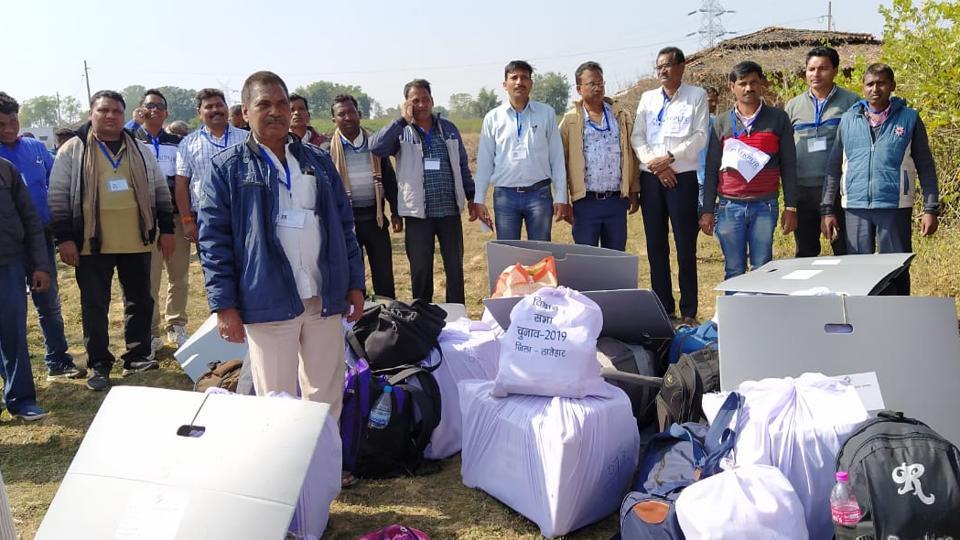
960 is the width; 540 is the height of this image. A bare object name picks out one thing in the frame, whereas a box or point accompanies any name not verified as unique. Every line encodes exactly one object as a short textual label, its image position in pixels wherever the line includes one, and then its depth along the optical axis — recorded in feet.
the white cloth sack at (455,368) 11.80
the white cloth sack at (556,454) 9.03
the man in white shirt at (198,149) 17.80
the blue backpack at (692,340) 12.14
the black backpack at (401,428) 11.09
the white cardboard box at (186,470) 7.12
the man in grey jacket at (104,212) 15.40
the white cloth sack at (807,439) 8.15
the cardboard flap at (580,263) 12.83
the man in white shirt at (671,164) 16.67
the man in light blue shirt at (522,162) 16.85
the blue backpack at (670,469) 7.82
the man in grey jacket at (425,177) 16.58
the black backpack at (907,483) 6.72
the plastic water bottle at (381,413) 11.03
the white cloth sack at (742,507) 7.21
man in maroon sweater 15.81
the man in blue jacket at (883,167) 14.89
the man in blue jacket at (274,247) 9.18
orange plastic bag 12.72
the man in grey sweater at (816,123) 16.25
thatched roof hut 42.16
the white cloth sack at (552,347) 9.62
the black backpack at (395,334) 11.73
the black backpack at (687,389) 10.52
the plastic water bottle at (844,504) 6.99
